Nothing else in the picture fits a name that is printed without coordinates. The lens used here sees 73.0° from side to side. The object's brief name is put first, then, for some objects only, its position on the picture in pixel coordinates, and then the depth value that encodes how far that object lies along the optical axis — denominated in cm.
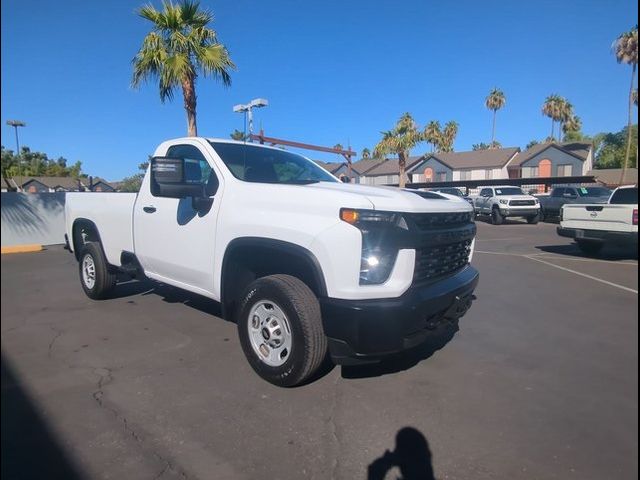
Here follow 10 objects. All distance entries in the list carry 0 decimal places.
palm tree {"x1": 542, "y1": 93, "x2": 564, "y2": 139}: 5741
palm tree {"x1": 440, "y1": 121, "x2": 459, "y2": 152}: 6656
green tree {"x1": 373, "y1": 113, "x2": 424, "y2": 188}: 3656
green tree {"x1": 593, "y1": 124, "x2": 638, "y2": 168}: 5066
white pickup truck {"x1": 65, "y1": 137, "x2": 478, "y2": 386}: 290
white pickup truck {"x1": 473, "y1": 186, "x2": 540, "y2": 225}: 2006
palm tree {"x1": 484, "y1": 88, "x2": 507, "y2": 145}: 6475
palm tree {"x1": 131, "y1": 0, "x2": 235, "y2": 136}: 1071
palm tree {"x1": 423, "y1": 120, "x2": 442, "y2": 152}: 6431
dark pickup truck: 1877
